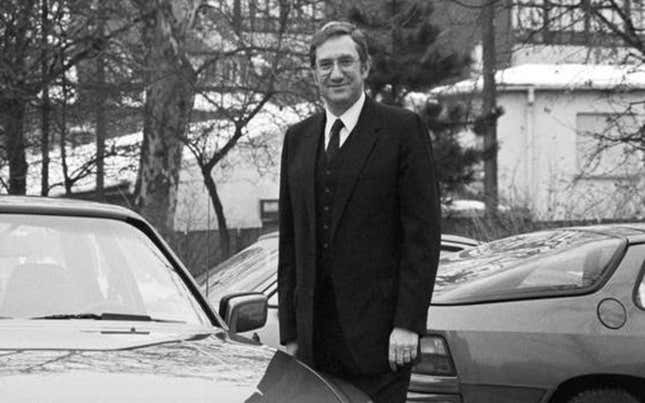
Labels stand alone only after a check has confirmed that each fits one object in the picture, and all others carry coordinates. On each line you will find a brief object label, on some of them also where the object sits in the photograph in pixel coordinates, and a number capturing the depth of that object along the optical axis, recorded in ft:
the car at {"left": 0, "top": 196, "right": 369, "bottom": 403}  11.85
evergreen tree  69.15
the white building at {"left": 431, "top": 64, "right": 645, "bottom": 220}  81.88
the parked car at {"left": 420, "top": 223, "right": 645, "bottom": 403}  19.57
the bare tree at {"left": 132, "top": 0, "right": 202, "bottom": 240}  60.44
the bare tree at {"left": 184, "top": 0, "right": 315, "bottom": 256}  63.21
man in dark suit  14.71
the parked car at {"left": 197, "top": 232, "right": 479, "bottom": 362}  23.80
